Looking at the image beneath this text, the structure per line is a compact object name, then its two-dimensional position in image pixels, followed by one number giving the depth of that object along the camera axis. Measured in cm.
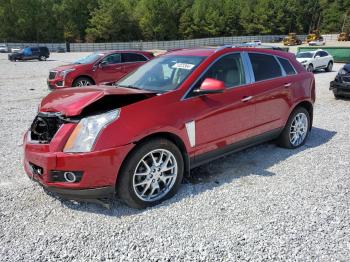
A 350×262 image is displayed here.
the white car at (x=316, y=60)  1916
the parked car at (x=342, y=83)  978
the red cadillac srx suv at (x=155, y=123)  325
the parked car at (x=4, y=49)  5391
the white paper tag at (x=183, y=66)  415
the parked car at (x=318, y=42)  6032
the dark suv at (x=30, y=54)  3462
